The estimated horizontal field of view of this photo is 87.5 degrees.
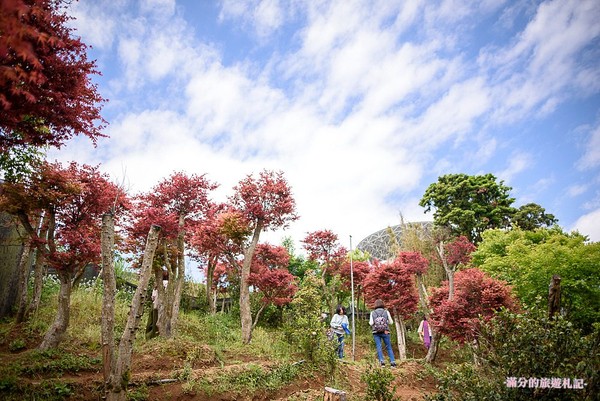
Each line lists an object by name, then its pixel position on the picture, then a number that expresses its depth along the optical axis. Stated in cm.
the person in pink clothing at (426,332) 1088
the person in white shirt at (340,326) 919
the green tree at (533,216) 2083
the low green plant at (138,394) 482
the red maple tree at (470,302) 777
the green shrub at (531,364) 288
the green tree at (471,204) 2006
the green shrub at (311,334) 679
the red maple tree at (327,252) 1415
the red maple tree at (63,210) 681
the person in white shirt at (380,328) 845
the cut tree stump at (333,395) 425
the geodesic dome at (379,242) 2191
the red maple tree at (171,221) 848
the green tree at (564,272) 922
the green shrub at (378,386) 491
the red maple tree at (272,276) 1127
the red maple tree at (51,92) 323
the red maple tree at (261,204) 1002
